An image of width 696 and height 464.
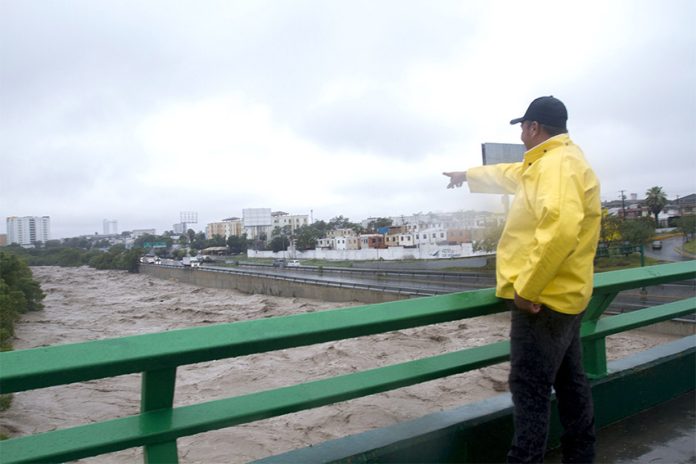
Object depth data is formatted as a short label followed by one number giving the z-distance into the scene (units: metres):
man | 1.80
